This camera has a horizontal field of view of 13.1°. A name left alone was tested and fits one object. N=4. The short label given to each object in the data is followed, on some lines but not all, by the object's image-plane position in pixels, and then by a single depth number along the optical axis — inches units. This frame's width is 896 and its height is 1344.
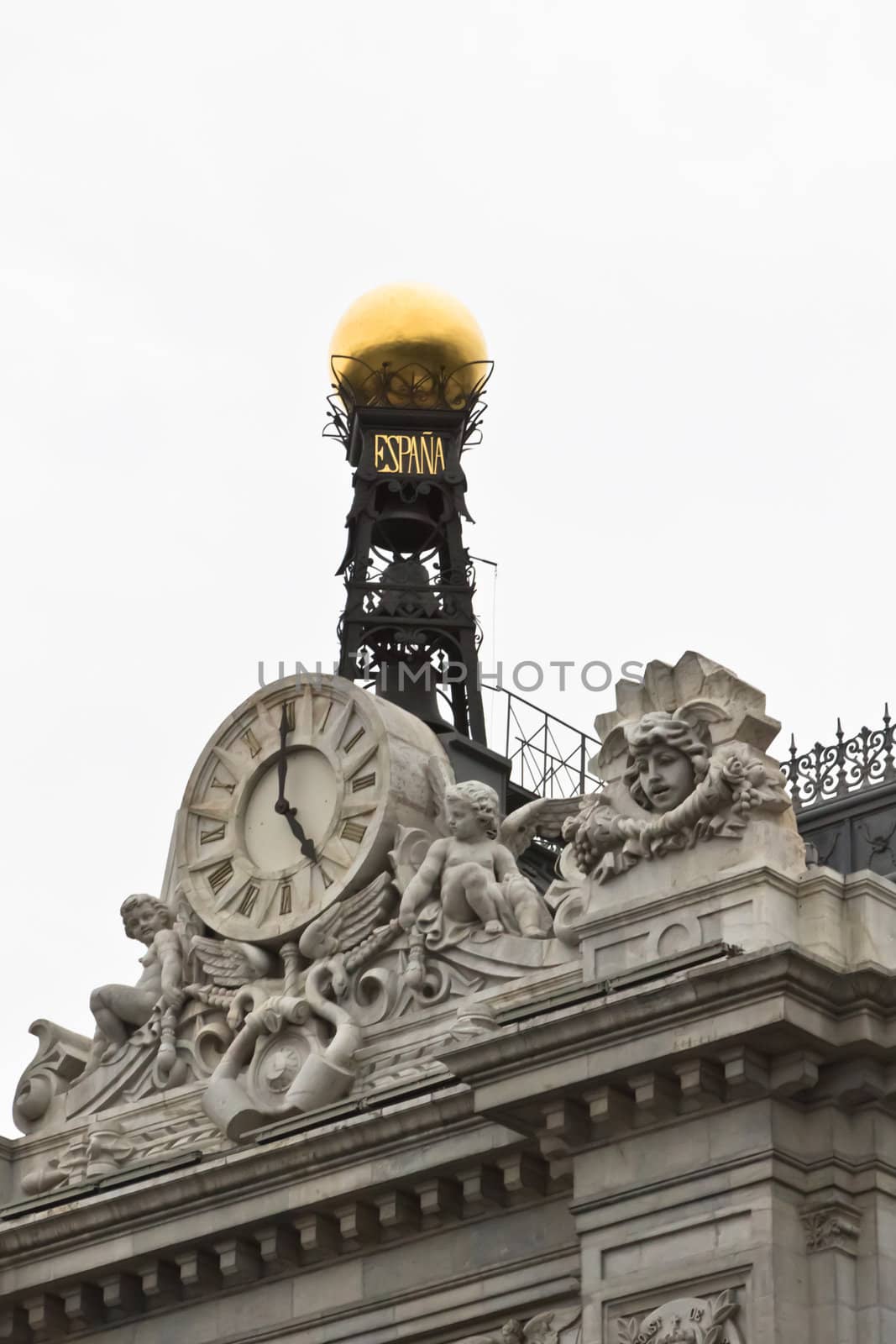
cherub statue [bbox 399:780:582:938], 1338.6
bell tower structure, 1608.0
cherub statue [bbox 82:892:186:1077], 1428.4
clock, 1386.6
